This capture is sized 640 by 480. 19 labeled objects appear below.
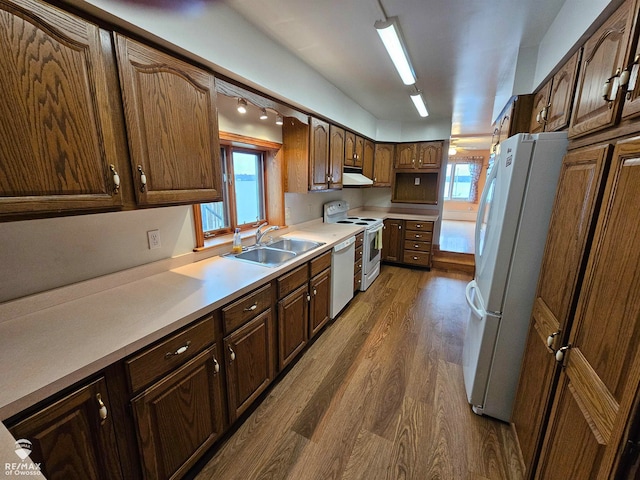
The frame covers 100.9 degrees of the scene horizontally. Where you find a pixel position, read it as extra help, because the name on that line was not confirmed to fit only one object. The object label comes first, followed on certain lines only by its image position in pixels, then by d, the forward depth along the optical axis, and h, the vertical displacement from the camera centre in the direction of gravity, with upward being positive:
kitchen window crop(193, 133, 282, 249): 2.11 -0.07
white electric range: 3.52 -0.62
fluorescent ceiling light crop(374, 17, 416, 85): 1.61 +0.98
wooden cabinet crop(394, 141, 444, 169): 4.39 +0.56
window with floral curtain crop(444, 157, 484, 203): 8.62 +0.39
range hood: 3.45 +0.10
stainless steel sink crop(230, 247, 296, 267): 2.19 -0.58
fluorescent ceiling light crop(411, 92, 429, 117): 3.03 +1.06
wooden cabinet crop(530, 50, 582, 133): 1.39 +0.56
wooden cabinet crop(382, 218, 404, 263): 4.50 -0.86
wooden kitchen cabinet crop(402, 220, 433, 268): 4.33 -0.89
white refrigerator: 1.34 -0.38
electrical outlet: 1.59 -0.34
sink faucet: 2.29 -0.41
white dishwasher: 2.65 -0.91
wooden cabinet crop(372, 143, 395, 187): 4.55 +0.42
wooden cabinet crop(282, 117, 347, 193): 2.53 +0.32
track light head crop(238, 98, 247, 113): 1.82 +0.56
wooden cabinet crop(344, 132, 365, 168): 3.41 +0.49
